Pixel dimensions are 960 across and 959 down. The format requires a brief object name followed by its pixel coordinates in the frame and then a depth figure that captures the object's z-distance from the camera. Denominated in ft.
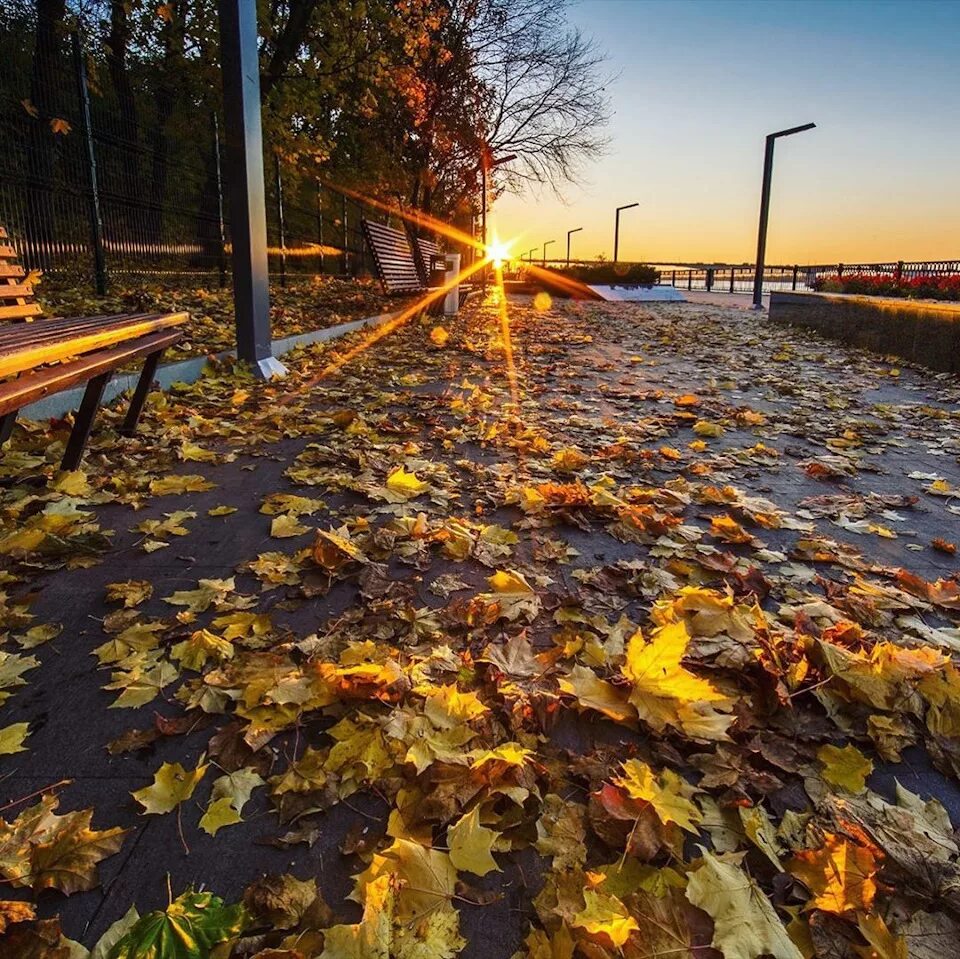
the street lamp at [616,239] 101.26
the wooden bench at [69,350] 6.93
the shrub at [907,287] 41.22
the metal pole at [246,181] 17.44
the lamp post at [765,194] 51.78
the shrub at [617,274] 80.33
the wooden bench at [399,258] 30.30
